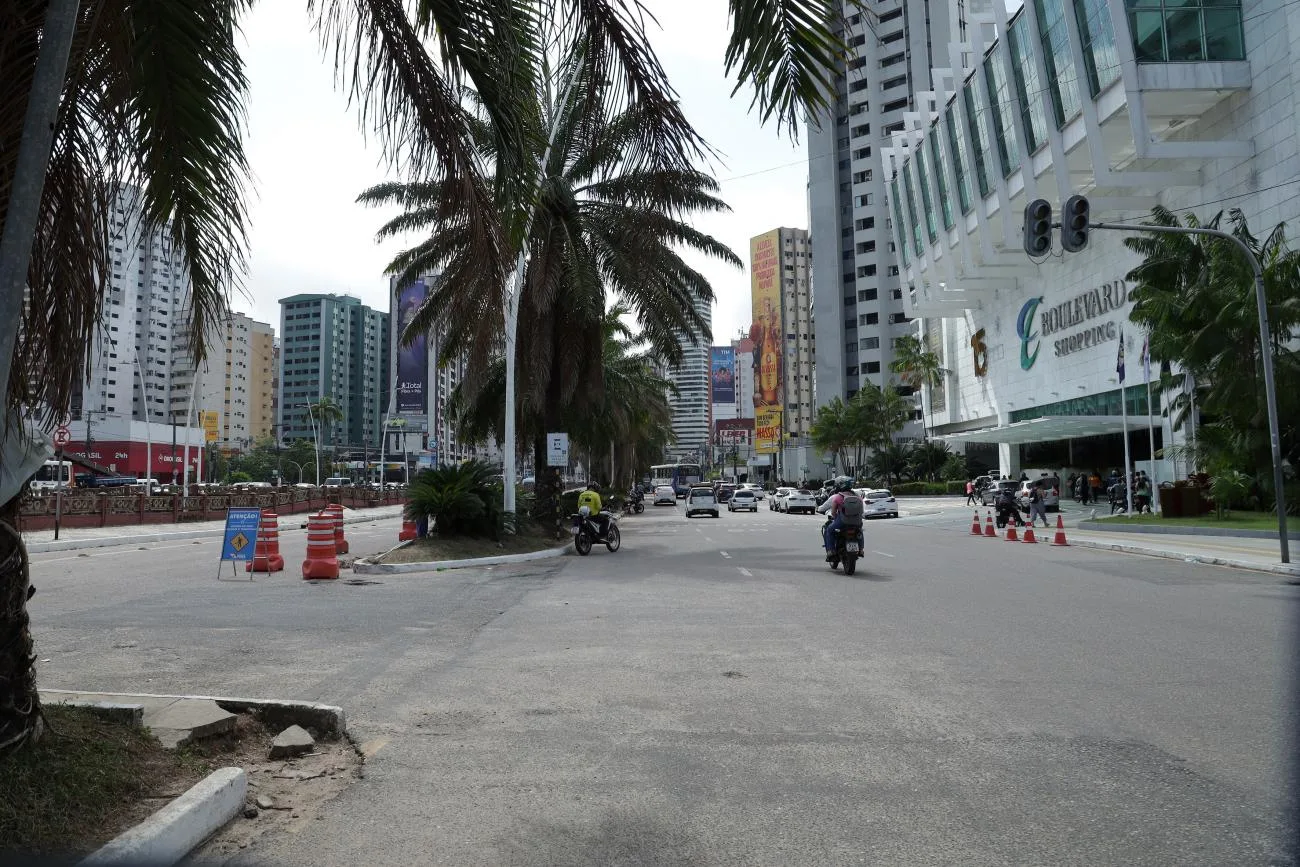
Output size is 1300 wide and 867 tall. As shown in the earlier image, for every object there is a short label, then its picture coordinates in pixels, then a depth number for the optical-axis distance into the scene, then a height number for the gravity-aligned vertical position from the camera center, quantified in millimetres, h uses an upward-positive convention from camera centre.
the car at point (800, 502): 53844 -1620
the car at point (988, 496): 49150 -1466
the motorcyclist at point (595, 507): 21650 -665
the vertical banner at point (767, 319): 146875 +26916
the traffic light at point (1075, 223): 15469 +4282
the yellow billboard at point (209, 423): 60844 +4567
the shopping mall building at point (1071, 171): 35375 +14710
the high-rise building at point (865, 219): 100562 +31604
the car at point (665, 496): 74375 -1494
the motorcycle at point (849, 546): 15477 -1249
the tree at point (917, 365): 77062 +9427
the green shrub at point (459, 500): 19641 -391
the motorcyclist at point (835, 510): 15695 -628
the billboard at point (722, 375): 144250 +16433
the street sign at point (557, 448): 23641 +855
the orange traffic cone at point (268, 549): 17188 -1217
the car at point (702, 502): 48188 -1334
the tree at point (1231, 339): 25562 +3767
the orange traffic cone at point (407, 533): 22969 -1284
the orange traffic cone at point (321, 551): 15789 -1170
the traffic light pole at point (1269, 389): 16016 +1426
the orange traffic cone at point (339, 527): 16703 -851
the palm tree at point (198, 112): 3936 +1924
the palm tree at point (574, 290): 21406 +4795
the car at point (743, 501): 59594 -1643
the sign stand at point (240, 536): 15797 -872
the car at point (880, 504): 45219 -1542
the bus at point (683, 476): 99031 +165
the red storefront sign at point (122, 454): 88500 +3622
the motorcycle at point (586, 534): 21266 -1312
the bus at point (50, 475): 79725 +1584
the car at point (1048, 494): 36406 -1036
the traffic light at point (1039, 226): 15164 +4157
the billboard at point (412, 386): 91562 +10050
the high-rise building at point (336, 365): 126188 +18229
